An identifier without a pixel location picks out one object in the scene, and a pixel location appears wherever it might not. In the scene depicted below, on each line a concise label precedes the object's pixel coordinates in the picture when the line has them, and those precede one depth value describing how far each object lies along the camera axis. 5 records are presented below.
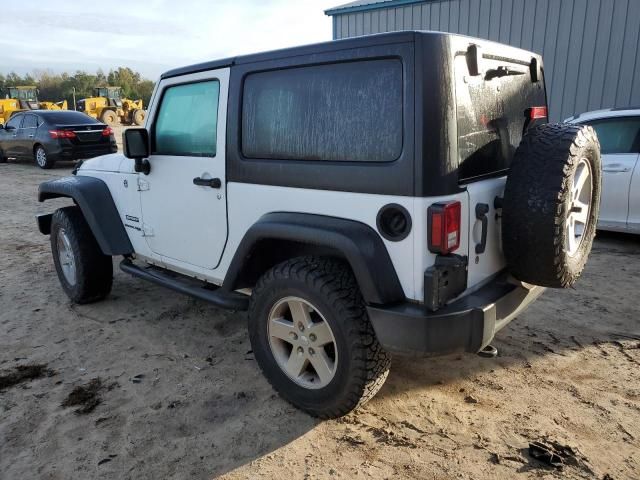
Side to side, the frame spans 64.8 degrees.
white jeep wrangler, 2.22
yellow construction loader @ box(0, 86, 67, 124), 24.08
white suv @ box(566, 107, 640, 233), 5.51
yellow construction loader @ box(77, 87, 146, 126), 28.36
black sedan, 12.93
